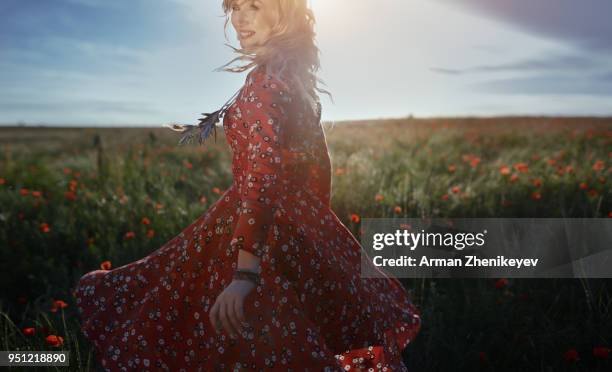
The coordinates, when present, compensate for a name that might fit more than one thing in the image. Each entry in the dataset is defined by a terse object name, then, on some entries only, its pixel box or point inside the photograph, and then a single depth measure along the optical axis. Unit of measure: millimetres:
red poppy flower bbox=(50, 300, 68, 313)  2795
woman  1776
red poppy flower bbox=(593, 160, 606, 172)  4687
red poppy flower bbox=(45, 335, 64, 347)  2494
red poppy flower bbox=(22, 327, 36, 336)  2618
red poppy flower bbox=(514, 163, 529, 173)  4739
